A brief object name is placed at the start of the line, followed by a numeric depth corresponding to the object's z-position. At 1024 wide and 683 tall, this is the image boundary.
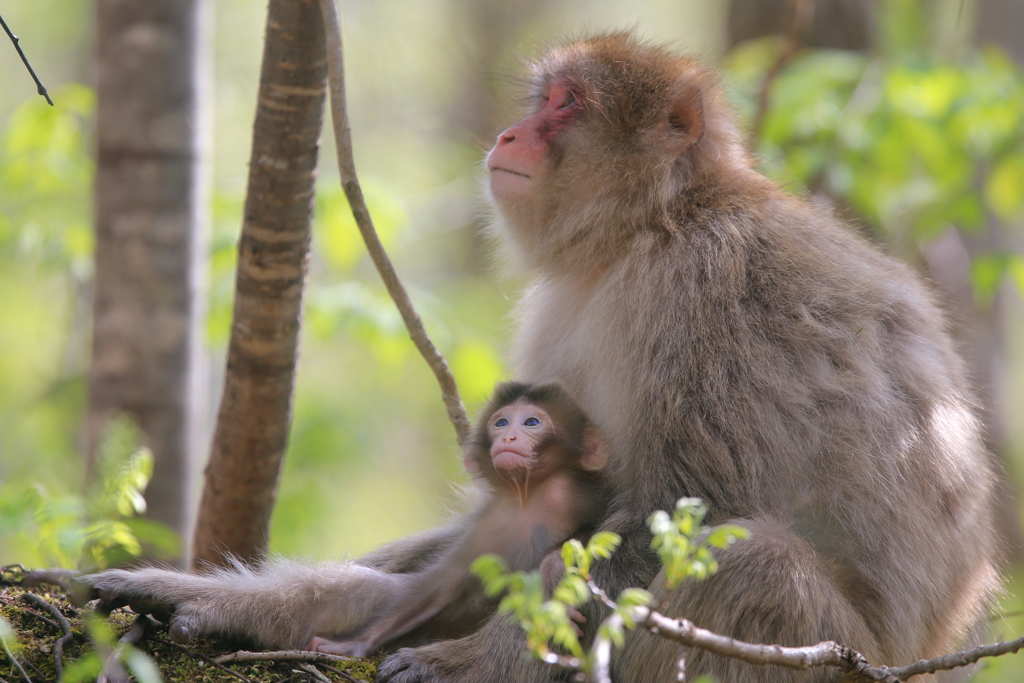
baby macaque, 5.99
